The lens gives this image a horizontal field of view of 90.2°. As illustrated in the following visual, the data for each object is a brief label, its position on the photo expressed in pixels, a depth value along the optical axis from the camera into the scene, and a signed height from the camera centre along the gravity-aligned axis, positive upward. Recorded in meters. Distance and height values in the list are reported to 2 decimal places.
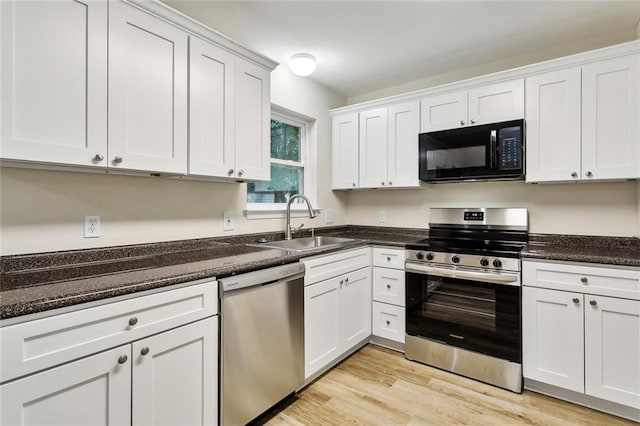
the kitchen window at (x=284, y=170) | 2.73 +0.42
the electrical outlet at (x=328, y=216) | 3.38 -0.04
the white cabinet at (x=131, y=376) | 1.01 -0.61
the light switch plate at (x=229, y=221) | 2.36 -0.07
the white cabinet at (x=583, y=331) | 1.82 -0.72
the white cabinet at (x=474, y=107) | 2.42 +0.87
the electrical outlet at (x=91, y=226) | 1.64 -0.08
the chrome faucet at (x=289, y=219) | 2.66 -0.06
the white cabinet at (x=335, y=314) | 2.14 -0.76
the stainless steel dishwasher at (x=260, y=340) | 1.57 -0.70
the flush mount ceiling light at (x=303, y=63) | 2.61 +1.23
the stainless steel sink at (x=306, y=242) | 2.49 -0.25
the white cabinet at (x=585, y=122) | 2.05 +0.63
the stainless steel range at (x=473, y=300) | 2.15 -0.63
